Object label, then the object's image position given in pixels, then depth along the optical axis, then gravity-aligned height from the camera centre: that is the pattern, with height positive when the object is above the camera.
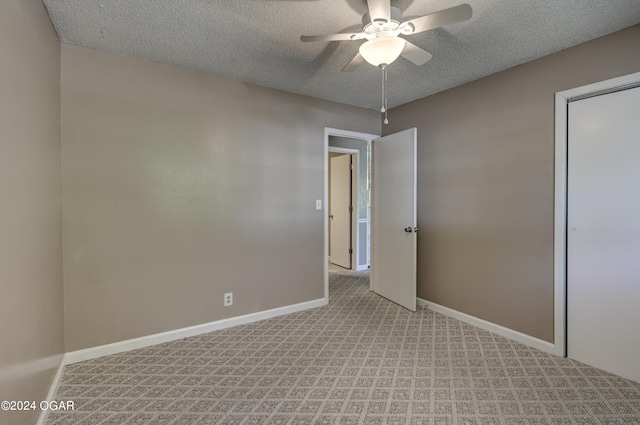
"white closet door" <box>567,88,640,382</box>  2.07 -0.19
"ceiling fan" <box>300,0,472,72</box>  1.52 +0.95
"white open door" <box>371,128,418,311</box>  3.32 -0.14
